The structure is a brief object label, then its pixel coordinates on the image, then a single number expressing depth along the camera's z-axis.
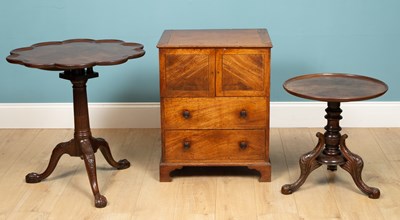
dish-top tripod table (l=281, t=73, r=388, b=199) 3.67
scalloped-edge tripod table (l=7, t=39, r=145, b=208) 3.52
